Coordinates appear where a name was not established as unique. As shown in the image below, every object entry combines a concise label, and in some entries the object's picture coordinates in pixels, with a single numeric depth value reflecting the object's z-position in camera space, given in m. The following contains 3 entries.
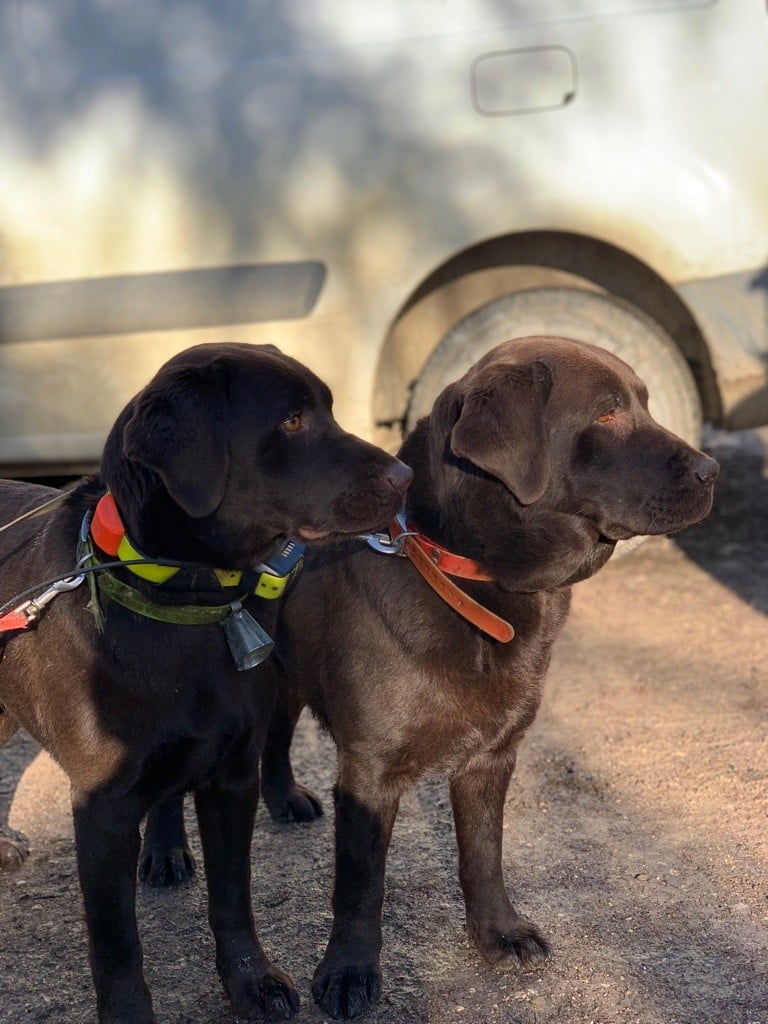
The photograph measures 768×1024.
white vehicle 4.91
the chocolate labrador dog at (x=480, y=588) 2.86
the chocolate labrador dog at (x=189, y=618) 2.61
